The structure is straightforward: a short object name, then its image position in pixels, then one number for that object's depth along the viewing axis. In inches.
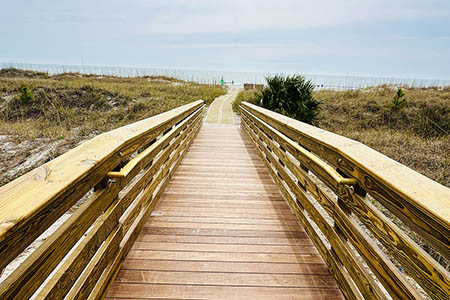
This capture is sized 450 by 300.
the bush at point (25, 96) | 761.0
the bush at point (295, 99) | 409.1
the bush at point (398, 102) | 618.1
